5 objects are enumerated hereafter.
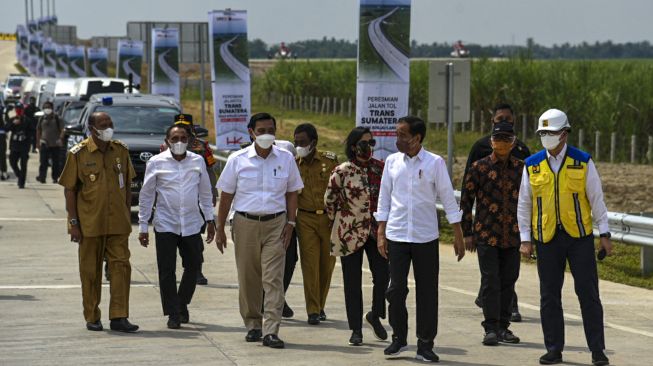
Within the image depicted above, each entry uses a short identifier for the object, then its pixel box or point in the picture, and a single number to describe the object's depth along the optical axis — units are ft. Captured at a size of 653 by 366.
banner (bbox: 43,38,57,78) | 339.28
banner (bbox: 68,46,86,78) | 283.79
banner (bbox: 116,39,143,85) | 174.19
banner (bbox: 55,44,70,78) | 307.13
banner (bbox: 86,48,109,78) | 237.04
